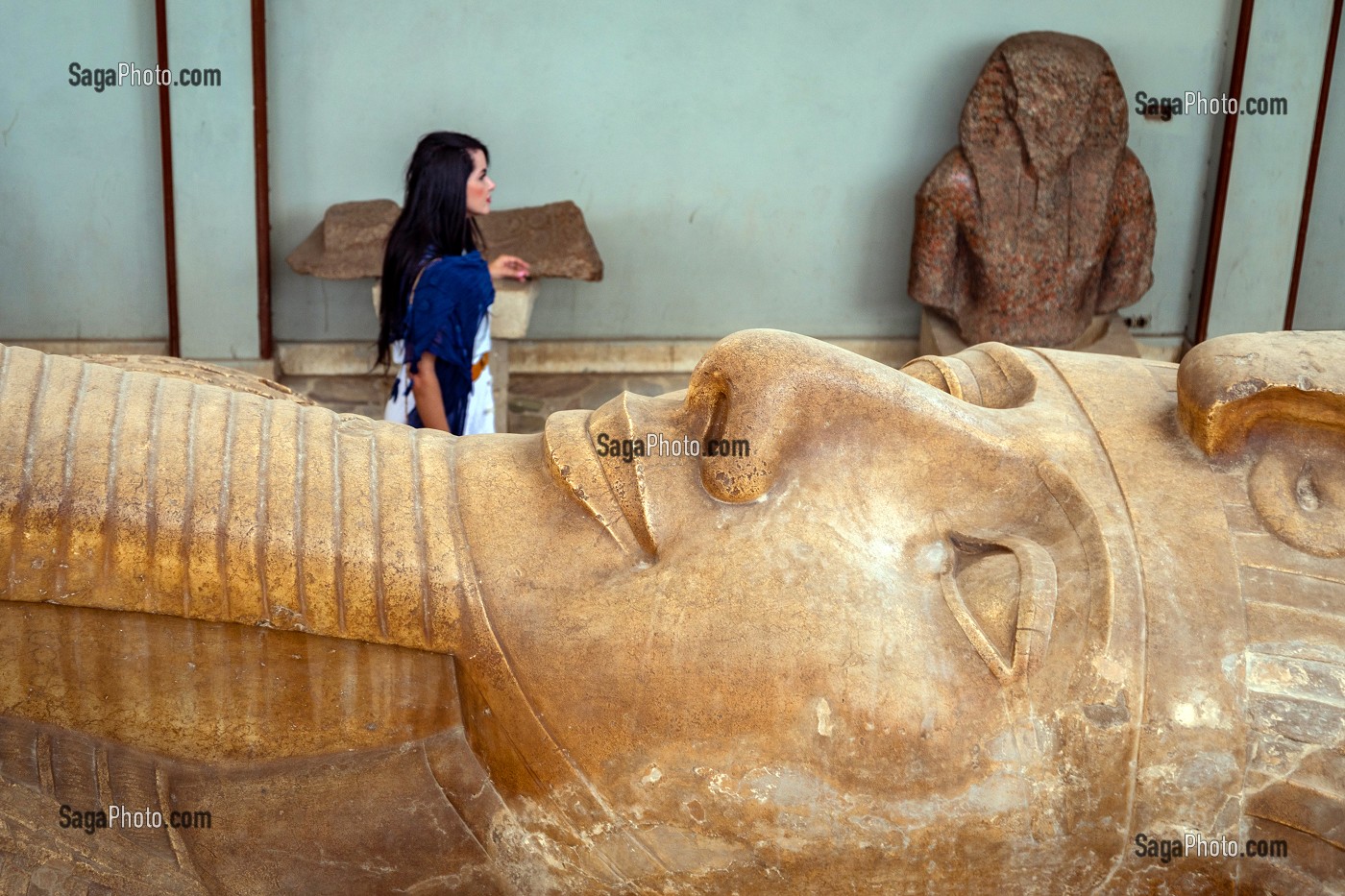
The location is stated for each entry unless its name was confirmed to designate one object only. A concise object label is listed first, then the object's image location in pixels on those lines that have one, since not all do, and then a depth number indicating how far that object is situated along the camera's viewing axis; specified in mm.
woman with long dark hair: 4266
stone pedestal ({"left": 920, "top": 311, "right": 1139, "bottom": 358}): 6055
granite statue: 5734
